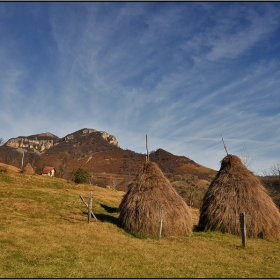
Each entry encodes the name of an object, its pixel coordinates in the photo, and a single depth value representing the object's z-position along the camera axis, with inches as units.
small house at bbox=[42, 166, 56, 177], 2232.0
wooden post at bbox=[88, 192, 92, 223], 531.3
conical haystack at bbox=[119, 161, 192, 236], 491.2
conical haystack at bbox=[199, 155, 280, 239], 520.7
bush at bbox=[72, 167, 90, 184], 1619.1
